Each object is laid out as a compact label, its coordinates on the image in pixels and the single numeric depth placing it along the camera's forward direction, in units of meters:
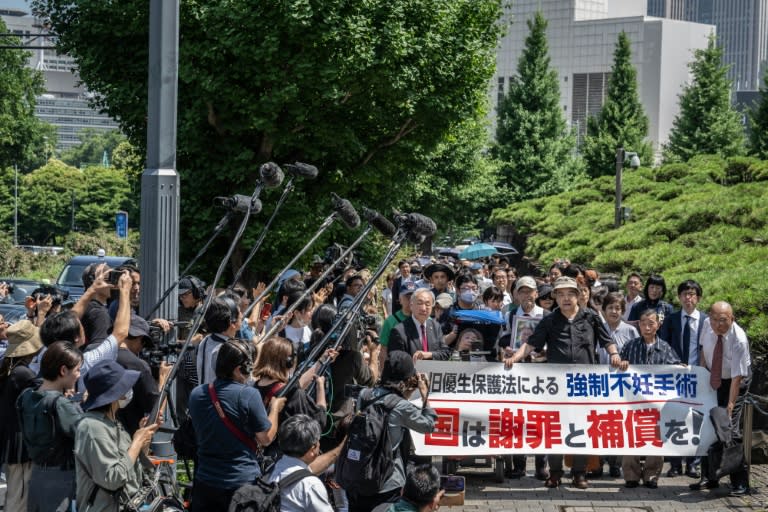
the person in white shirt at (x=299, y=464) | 5.84
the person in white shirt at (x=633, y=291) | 13.14
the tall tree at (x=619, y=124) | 54.71
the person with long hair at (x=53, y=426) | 6.15
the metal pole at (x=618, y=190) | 25.38
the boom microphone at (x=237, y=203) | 8.19
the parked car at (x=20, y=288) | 23.95
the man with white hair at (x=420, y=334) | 9.55
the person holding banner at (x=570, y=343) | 9.89
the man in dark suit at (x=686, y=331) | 10.69
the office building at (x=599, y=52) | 92.38
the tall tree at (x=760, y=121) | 39.23
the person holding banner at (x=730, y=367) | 9.86
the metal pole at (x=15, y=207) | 87.84
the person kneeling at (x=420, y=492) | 5.80
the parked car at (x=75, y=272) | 22.73
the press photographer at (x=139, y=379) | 6.92
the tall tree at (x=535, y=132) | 55.91
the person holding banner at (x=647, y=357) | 10.08
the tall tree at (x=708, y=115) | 51.91
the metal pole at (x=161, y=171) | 7.86
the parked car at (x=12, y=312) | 19.10
